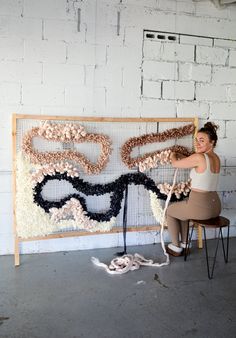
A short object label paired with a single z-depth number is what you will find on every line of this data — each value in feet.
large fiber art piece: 10.14
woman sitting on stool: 9.82
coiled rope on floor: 9.61
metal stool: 9.40
